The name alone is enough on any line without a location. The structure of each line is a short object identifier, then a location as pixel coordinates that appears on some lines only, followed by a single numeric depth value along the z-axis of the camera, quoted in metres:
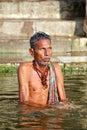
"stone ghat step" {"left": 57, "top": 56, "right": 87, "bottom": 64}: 9.90
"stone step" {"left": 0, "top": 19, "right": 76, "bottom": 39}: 13.41
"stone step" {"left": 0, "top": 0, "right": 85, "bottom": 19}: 14.47
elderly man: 4.47
